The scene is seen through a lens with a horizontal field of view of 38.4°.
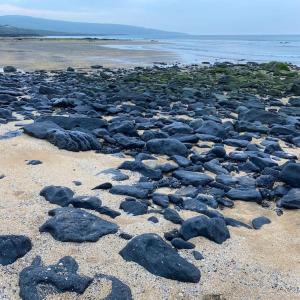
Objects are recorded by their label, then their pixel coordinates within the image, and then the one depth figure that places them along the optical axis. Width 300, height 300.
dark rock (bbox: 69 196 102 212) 5.11
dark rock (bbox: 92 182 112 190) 5.75
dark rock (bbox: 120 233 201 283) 3.88
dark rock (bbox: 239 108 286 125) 10.95
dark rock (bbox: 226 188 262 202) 5.78
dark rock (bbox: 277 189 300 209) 5.52
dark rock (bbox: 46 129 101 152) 7.54
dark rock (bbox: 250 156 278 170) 7.00
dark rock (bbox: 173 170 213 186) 6.16
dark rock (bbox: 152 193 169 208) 5.36
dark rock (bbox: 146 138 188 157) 7.54
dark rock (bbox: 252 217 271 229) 5.06
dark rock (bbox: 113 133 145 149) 7.94
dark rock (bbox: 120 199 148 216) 5.10
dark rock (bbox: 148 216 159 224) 4.89
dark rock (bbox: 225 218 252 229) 5.03
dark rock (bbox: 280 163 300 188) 6.11
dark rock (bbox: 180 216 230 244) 4.57
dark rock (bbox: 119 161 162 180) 6.38
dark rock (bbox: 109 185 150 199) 5.57
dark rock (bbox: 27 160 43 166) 6.64
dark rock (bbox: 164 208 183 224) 4.89
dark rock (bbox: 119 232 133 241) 4.46
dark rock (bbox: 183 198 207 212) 5.29
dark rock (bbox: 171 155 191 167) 6.97
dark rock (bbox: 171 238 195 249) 4.36
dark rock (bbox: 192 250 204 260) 4.21
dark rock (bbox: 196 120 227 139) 9.10
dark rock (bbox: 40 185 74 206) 5.21
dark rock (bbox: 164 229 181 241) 4.49
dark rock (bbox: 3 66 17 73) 23.01
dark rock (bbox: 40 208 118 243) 4.35
